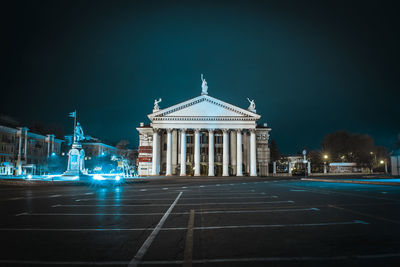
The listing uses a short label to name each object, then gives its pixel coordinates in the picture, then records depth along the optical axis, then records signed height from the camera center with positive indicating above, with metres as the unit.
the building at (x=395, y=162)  42.44 -0.10
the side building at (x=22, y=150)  69.06 +3.09
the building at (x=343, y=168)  66.81 -1.49
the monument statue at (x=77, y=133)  36.84 +3.62
